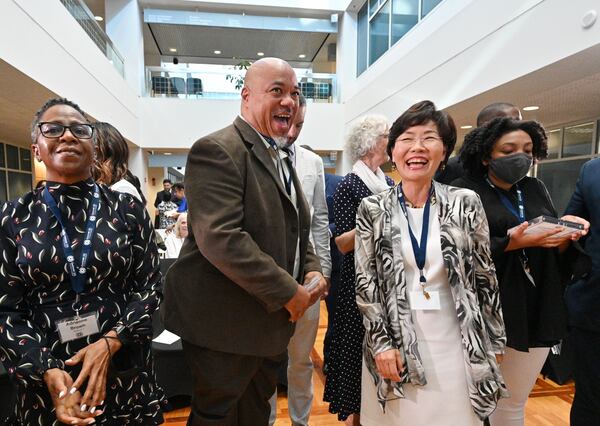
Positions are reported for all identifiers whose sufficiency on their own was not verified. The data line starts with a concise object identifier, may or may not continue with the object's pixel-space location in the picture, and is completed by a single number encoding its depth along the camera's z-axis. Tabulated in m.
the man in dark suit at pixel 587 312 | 1.57
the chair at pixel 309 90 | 11.12
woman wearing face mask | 1.52
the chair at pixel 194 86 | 10.43
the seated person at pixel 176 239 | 3.07
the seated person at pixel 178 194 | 7.37
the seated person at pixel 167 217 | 4.69
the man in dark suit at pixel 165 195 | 8.32
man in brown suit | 1.13
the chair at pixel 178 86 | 10.42
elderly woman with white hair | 1.91
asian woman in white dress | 1.26
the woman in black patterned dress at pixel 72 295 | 1.10
